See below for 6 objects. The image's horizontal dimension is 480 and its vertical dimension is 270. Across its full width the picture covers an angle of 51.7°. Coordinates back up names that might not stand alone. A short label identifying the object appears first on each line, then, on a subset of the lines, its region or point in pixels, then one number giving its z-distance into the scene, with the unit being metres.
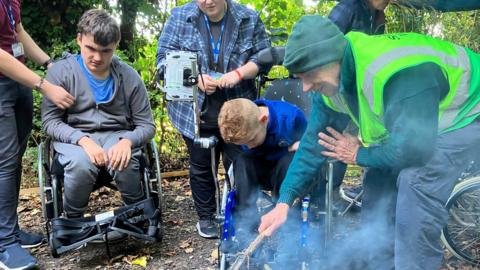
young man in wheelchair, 3.06
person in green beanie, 1.90
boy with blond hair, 2.56
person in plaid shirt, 3.30
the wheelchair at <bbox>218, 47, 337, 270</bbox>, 2.51
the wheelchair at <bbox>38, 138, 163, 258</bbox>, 2.97
